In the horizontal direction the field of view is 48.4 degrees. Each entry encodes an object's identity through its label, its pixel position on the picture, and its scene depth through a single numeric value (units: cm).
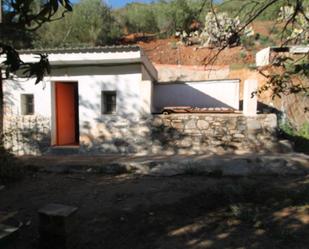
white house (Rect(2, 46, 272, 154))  995
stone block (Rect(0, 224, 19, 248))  371
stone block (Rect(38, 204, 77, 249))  405
